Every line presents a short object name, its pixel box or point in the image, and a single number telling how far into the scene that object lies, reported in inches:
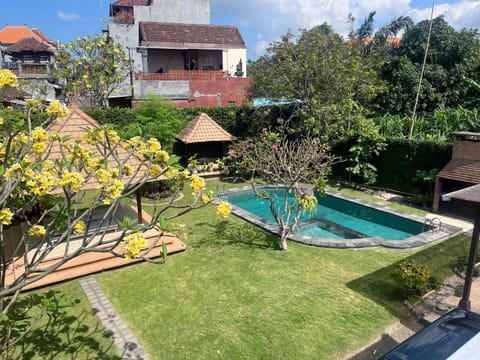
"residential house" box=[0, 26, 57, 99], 1235.6
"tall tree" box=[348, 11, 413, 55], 978.7
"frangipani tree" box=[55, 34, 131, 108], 944.9
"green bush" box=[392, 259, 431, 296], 302.5
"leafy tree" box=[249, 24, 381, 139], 722.2
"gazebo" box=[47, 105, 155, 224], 410.5
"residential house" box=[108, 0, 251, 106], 1039.0
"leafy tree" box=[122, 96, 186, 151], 747.4
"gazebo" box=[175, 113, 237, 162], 784.9
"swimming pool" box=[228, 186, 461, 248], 445.1
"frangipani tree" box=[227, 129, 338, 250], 410.0
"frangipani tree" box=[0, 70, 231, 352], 146.6
